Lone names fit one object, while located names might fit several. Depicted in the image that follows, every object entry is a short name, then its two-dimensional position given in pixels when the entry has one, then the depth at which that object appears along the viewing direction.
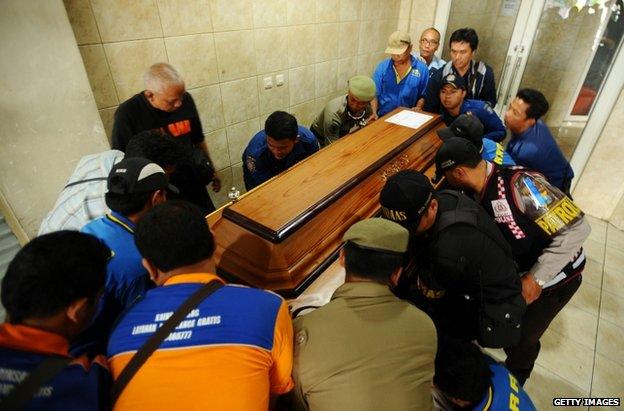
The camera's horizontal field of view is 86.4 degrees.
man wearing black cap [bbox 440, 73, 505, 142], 2.70
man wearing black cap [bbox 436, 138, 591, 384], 1.61
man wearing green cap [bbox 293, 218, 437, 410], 1.00
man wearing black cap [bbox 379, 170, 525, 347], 1.42
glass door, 3.48
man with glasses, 3.86
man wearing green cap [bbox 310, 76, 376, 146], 2.77
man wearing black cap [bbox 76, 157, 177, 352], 1.18
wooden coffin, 1.43
